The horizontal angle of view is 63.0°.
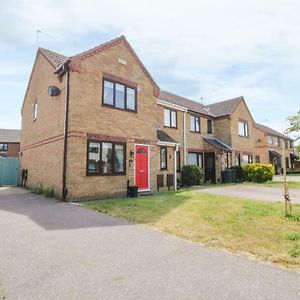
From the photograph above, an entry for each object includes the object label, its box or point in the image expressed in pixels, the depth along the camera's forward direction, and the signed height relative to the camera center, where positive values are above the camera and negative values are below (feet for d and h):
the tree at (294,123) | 92.79 +18.55
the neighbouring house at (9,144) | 145.07 +17.21
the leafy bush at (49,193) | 40.70 -3.40
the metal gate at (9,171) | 67.39 +0.43
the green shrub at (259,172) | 67.26 +0.00
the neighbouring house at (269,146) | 128.52 +13.96
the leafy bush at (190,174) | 59.41 -0.45
